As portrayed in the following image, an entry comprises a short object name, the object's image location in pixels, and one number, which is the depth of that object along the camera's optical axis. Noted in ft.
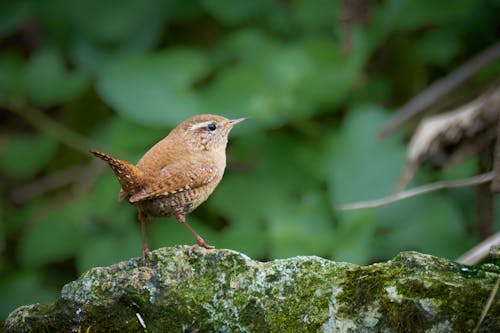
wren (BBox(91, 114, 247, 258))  20.02
